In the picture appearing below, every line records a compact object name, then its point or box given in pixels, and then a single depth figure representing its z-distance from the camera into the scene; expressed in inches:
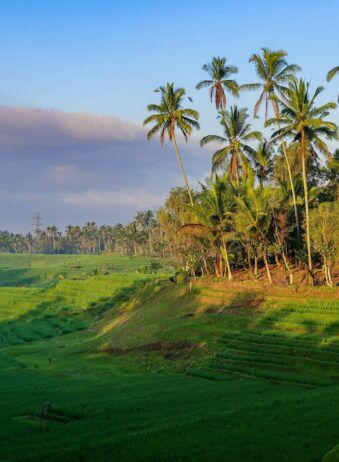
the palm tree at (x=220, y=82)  2819.9
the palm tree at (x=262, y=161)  2878.9
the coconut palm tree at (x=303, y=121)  2117.4
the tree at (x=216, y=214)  2428.6
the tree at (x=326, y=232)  1972.2
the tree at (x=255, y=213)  2219.5
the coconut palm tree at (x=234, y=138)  2672.2
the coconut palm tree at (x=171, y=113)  2714.1
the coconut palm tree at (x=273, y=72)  2358.5
